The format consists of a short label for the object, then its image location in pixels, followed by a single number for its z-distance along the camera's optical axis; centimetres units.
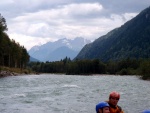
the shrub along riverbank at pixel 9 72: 9595
